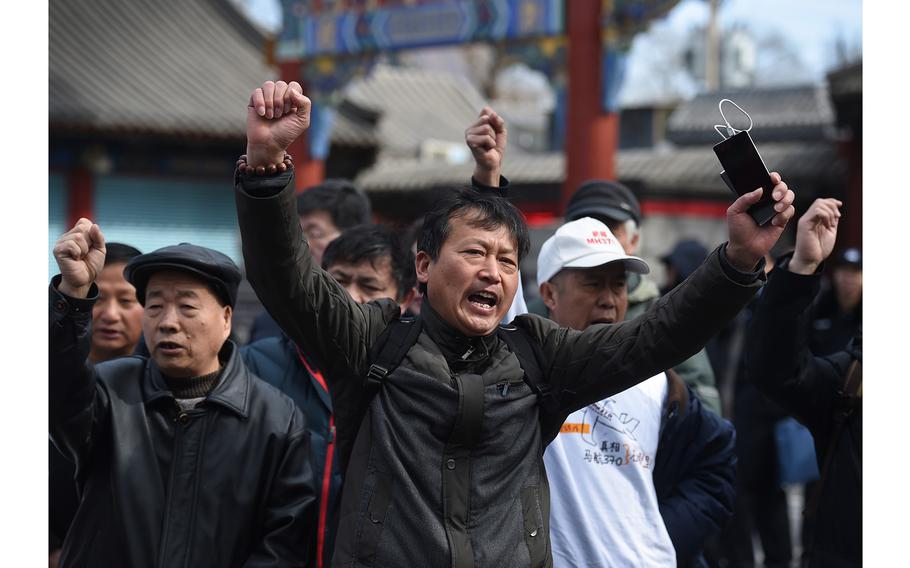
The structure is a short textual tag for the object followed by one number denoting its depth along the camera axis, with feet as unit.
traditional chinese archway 35.35
